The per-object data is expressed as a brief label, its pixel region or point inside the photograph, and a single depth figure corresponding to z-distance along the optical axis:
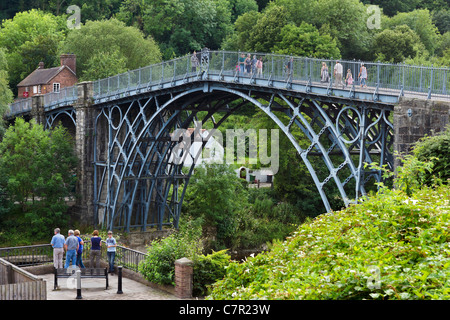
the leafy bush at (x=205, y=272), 16.73
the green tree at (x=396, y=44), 60.91
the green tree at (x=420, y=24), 69.00
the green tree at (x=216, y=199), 40.88
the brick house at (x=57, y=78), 54.00
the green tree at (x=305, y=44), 54.28
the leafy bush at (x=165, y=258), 17.83
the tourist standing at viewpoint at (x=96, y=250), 20.55
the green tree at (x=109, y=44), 54.75
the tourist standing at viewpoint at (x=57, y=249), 19.41
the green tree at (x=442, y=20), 79.44
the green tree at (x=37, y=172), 36.06
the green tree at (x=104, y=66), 48.06
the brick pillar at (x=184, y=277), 16.59
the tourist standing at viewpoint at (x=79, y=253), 19.98
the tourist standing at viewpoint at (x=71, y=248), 19.47
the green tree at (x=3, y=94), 40.41
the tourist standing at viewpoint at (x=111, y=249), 20.19
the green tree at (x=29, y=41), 62.69
